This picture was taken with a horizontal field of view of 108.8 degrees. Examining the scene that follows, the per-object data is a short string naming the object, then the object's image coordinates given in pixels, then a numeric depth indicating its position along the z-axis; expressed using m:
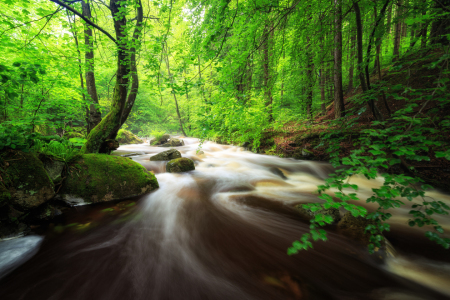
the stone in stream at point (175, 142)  13.97
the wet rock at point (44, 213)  2.67
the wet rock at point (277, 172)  5.57
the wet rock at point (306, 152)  6.46
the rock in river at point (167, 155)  7.07
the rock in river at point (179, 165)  5.86
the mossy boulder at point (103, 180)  3.28
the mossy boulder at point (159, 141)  14.71
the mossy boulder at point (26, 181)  2.44
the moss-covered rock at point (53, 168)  3.08
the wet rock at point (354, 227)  2.23
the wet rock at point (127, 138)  14.16
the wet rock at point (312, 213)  2.62
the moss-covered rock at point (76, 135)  8.17
